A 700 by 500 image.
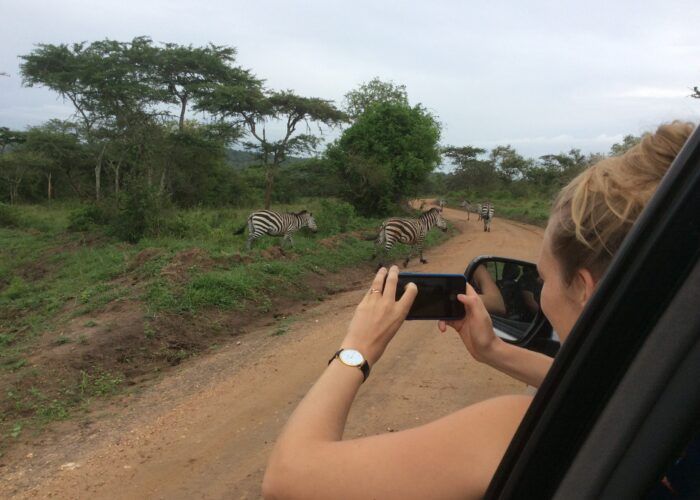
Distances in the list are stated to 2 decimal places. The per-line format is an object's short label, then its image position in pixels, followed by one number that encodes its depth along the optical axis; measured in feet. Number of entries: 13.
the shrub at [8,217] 60.64
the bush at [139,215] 42.73
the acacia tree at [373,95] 108.88
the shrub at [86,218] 50.72
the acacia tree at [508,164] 136.56
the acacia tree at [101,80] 64.85
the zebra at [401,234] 40.75
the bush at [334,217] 52.95
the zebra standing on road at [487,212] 68.85
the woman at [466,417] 3.09
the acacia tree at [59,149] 77.56
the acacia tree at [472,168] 142.61
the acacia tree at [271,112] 65.10
